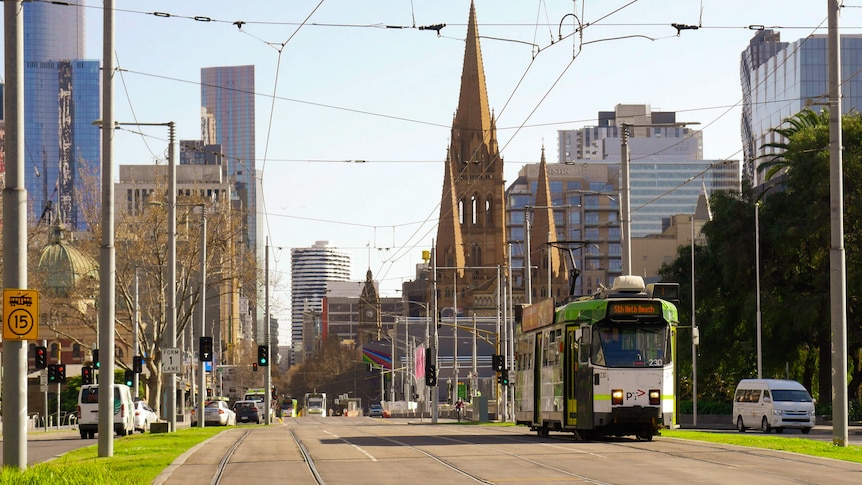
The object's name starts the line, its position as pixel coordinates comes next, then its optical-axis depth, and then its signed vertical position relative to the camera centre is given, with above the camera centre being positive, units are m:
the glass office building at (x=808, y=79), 193.75 +34.53
